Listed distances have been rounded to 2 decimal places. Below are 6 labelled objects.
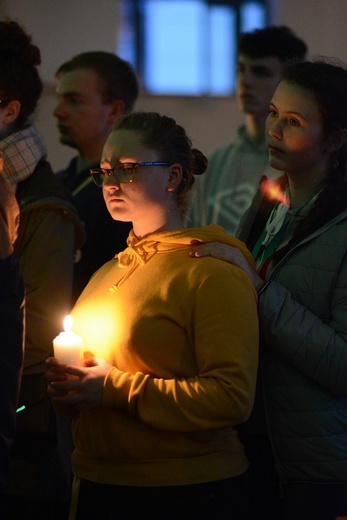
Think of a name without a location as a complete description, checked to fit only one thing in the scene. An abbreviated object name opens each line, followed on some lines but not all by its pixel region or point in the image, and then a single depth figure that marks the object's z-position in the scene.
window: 13.85
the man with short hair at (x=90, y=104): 6.80
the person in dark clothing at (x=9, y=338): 3.40
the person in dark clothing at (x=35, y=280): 5.08
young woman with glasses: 3.81
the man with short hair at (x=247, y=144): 7.50
